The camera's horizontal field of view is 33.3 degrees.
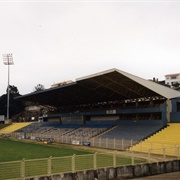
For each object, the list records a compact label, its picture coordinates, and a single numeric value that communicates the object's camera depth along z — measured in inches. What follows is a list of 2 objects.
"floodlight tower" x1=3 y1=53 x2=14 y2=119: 3199.3
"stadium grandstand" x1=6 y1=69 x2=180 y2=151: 1429.6
